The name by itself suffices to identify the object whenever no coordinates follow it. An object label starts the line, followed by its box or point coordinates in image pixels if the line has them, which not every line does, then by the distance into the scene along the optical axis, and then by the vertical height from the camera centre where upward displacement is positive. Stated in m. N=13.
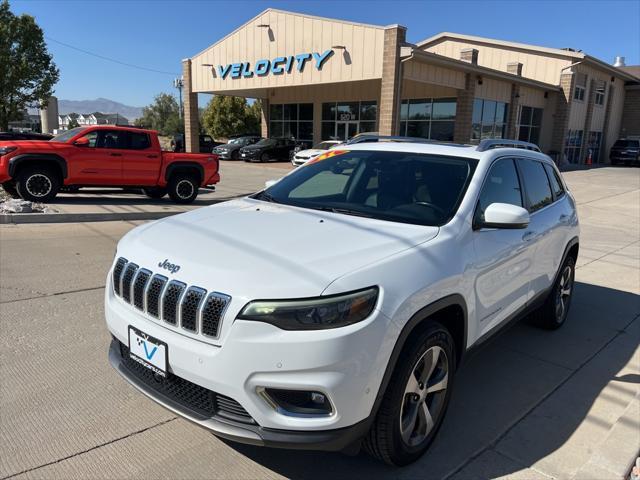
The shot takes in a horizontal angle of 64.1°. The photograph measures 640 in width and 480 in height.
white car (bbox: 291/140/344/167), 22.22 -1.00
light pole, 57.42 +4.55
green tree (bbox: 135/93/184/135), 82.56 +1.94
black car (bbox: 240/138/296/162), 28.33 -1.24
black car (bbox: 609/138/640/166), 34.56 -0.73
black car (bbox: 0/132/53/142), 15.99 -0.55
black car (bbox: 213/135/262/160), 30.05 -1.24
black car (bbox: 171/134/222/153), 31.92 -1.13
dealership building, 20.02 +2.34
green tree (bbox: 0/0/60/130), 30.45 +3.29
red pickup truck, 10.30 -0.93
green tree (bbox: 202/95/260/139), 50.53 +0.94
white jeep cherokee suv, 2.22 -0.82
